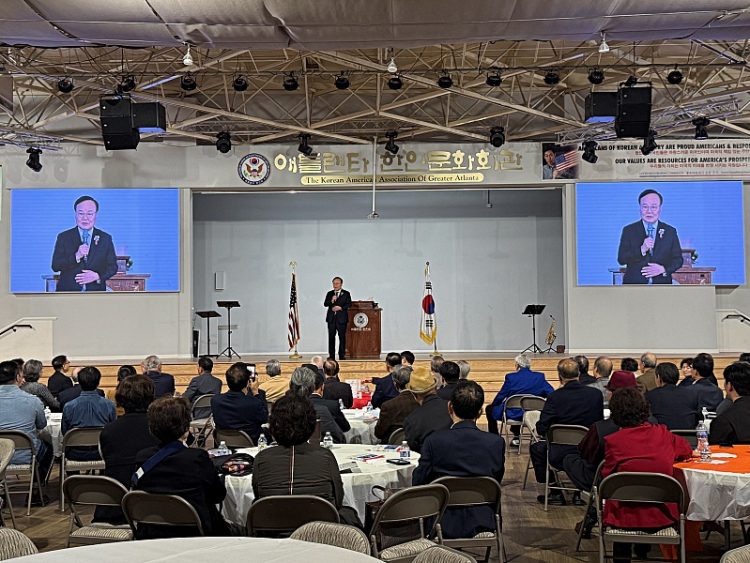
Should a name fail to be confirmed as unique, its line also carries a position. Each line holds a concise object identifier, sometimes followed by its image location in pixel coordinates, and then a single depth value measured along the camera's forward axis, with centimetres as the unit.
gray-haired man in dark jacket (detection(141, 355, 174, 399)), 977
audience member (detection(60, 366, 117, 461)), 791
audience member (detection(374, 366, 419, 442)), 724
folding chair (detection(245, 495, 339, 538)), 434
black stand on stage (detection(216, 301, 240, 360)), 1634
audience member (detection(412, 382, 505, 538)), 509
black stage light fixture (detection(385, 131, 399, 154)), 1640
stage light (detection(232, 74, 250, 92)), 1333
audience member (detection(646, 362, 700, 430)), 748
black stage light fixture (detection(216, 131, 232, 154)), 1614
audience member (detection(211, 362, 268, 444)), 748
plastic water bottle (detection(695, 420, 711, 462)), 562
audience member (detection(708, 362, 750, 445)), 618
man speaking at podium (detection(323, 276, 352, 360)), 1583
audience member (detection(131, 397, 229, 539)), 457
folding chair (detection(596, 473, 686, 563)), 494
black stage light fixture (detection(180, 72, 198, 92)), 1228
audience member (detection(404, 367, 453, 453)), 621
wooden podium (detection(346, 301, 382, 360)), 1591
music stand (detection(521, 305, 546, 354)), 1666
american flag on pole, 1627
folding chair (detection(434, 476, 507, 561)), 492
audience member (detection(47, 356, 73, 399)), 1005
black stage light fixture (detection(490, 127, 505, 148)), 1587
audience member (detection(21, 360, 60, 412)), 912
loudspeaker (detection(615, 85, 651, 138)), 1138
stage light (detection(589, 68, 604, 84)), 1210
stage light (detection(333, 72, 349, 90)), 1322
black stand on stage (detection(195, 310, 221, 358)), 1650
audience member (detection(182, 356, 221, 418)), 1016
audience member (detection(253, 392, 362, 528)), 463
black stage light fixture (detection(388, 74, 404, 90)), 1276
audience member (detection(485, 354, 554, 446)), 972
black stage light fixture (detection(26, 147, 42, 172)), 1598
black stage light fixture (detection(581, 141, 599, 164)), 1616
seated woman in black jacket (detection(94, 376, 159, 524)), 580
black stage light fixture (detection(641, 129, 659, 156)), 1529
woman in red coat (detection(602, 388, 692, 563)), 512
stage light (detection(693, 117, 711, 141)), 1498
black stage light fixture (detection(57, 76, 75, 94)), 1222
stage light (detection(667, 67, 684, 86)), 1296
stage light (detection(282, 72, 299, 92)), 1325
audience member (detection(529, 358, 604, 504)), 743
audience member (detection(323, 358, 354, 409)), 881
